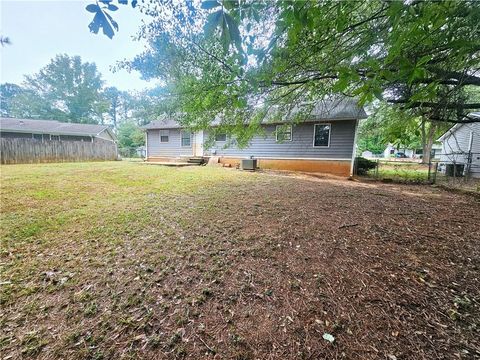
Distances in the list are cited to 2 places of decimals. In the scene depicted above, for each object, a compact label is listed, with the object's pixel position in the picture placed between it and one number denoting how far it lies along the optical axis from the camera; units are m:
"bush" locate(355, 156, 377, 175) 11.45
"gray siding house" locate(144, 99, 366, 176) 10.48
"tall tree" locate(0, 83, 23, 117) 33.09
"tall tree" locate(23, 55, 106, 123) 33.94
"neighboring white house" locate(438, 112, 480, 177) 12.10
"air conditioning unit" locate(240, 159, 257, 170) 11.31
